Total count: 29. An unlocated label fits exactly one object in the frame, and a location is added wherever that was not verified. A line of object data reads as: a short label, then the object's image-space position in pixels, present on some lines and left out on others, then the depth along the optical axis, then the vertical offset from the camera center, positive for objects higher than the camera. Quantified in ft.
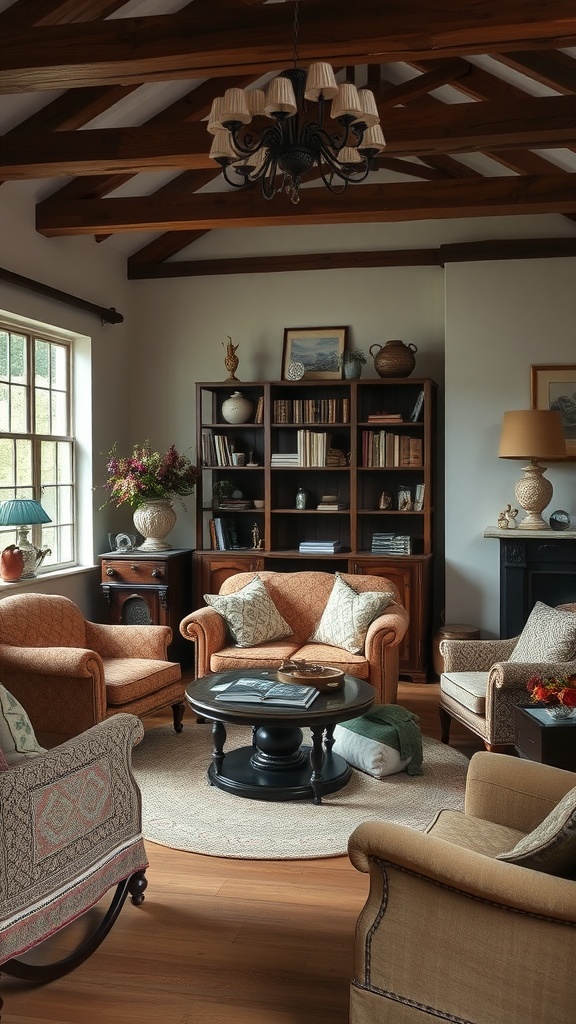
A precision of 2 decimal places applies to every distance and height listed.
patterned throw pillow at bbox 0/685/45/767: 9.58 -2.54
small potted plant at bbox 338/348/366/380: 22.04 +3.43
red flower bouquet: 11.68 -2.49
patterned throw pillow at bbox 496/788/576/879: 6.59 -2.63
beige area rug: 11.86 -4.52
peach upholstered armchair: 14.17 -2.83
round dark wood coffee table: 12.60 -3.85
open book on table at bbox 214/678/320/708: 12.91 -2.88
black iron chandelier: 10.34 +4.66
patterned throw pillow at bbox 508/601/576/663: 14.07 -2.23
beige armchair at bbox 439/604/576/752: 13.80 -3.05
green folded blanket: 14.42 -3.77
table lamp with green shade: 17.17 -0.33
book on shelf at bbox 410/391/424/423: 21.49 +2.26
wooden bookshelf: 21.44 +0.51
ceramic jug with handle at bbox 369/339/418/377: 21.70 +3.45
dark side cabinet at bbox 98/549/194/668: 20.97 -2.05
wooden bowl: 13.76 -2.75
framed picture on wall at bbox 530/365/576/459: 21.09 +2.64
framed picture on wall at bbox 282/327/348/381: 23.00 +3.95
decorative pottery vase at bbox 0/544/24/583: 17.93 -1.28
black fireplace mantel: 19.99 -1.48
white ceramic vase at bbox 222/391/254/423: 22.74 +2.38
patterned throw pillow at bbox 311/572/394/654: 16.98 -2.24
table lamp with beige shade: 19.65 +1.42
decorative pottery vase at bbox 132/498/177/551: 21.76 -0.51
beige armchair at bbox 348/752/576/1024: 6.40 -3.30
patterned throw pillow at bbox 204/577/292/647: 17.30 -2.27
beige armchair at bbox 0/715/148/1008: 8.07 -3.37
